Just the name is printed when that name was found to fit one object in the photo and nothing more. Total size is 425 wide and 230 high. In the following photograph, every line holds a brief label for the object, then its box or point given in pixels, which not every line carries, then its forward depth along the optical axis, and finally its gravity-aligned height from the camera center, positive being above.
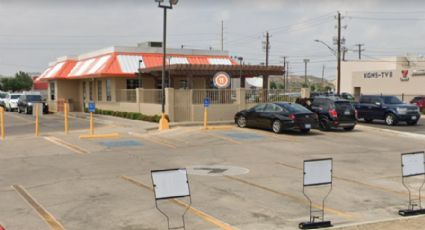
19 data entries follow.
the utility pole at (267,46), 60.96 +4.89
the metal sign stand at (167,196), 6.69 -1.53
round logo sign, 26.95 +0.15
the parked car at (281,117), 21.64 -1.54
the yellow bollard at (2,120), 19.98 -1.49
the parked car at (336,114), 23.55 -1.49
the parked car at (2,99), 51.77 -1.74
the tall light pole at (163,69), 22.75 +0.66
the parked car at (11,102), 48.22 -1.82
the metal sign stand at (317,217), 7.43 -2.11
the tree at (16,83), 111.12 +0.02
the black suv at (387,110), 27.33 -1.54
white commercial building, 56.25 +0.69
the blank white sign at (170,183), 6.72 -1.37
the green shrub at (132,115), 27.46 -2.01
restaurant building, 27.12 +0.18
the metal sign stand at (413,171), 8.27 -1.53
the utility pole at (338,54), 49.66 +2.85
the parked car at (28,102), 42.53 -1.62
